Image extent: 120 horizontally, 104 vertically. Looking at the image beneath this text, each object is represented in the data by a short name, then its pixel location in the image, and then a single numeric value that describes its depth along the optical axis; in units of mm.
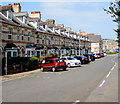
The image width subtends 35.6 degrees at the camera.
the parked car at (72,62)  26156
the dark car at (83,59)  31369
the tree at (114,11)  16641
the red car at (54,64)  20984
